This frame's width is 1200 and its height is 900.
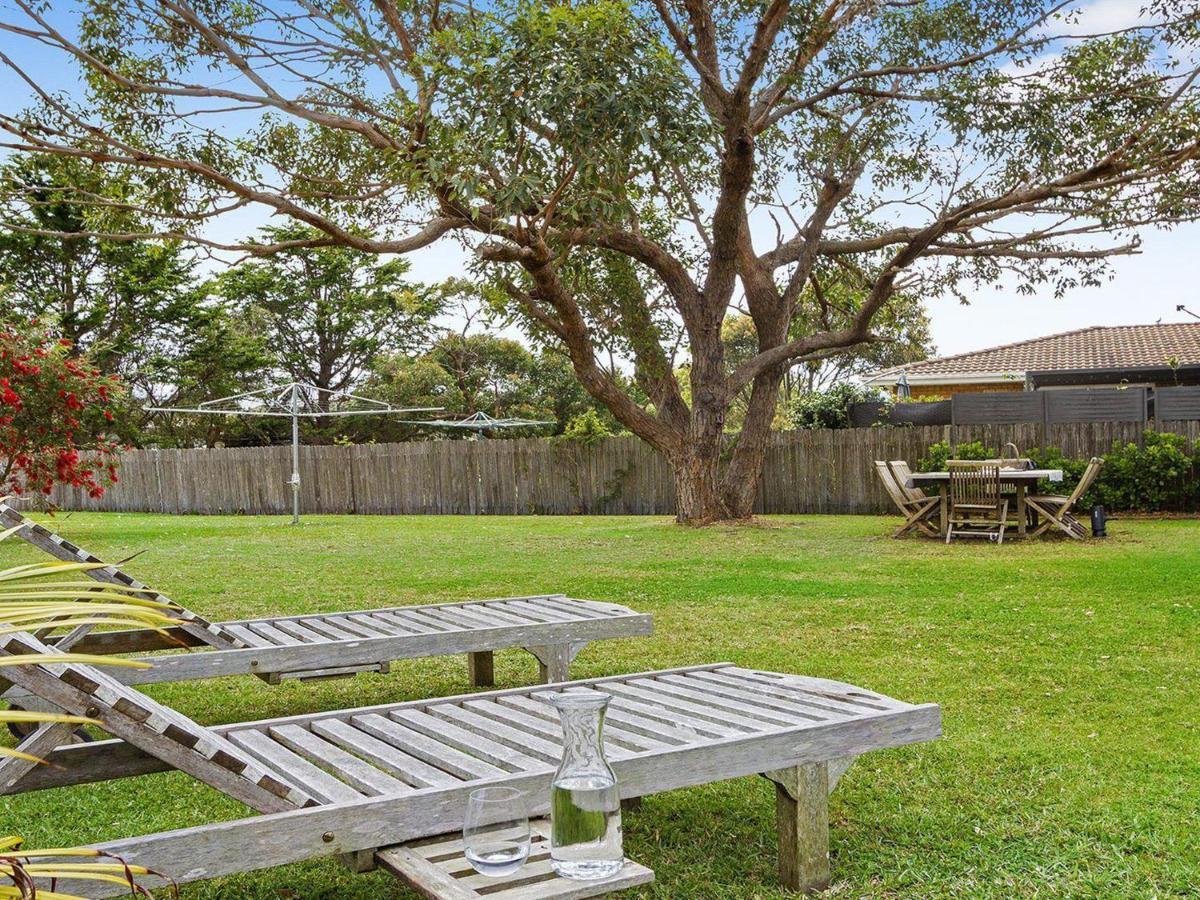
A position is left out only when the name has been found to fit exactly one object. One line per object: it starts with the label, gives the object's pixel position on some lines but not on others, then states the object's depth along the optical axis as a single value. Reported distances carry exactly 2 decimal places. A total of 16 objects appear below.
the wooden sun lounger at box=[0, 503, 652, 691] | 4.28
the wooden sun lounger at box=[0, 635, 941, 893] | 2.40
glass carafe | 2.22
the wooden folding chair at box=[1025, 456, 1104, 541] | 12.65
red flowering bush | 12.76
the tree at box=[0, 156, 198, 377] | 31.34
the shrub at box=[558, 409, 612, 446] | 21.06
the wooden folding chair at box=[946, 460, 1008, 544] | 12.89
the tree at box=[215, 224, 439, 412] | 35.69
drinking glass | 2.23
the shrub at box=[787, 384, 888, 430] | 20.25
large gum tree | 9.95
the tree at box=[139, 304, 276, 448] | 34.56
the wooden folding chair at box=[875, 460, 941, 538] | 13.45
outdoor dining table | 12.69
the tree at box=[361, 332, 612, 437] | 32.84
